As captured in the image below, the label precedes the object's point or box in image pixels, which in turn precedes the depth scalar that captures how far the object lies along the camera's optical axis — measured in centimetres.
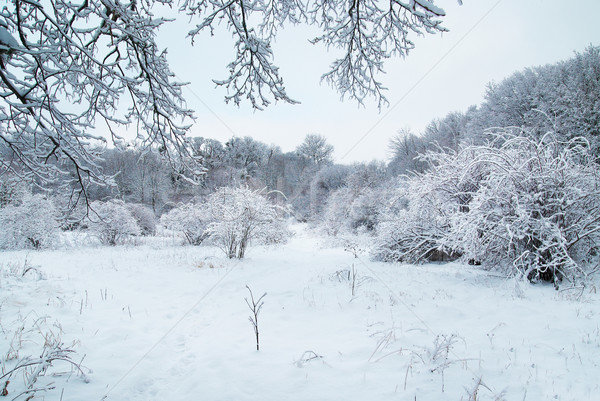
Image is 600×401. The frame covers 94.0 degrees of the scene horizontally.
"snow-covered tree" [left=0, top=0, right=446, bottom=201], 231
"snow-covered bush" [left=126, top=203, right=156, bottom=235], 1638
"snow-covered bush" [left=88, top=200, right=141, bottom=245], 1313
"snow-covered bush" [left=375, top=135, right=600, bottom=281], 471
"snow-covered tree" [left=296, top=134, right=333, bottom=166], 3928
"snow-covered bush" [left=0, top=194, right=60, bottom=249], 1134
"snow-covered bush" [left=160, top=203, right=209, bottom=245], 1275
